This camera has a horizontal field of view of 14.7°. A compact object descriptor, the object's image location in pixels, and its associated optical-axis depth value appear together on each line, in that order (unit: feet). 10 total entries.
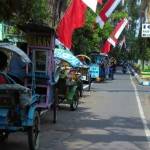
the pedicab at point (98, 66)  139.54
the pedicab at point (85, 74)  96.71
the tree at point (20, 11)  46.65
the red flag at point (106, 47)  156.50
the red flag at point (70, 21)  67.31
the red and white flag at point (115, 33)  147.23
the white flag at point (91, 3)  67.79
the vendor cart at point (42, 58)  49.62
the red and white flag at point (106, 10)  89.92
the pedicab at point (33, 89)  34.86
